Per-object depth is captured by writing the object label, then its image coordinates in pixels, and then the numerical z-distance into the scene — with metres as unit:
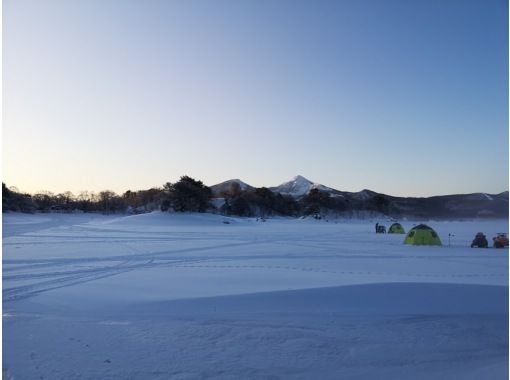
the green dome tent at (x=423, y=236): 20.77
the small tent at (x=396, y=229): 33.81
